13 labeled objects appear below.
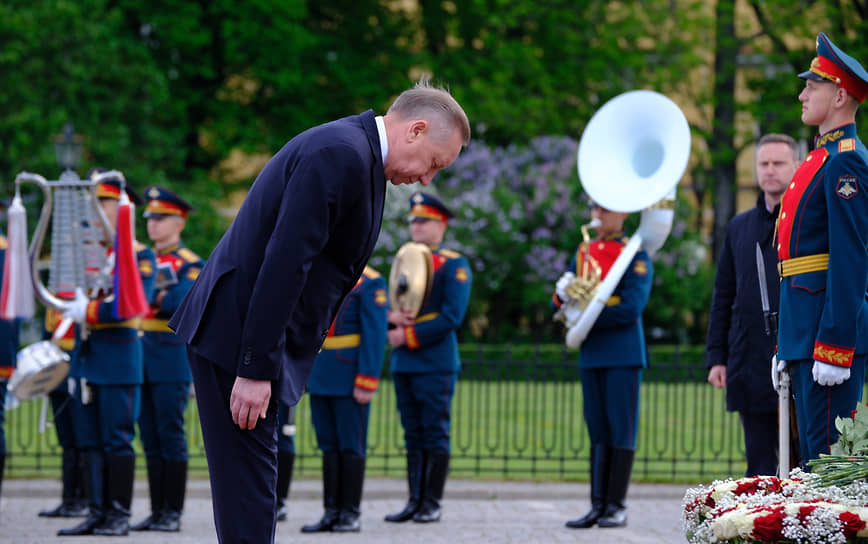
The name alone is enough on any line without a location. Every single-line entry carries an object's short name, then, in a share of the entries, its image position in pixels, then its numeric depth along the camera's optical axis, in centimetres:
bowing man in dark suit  832
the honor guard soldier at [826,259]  1095
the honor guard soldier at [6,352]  1716
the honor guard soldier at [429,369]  1770
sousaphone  1644
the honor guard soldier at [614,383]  1666
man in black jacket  1416
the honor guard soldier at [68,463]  1752
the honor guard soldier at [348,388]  1695
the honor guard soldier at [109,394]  1587
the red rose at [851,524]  813
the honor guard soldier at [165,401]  1664
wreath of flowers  816
